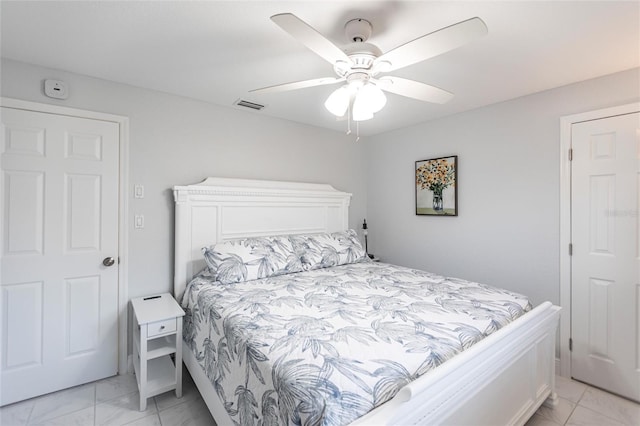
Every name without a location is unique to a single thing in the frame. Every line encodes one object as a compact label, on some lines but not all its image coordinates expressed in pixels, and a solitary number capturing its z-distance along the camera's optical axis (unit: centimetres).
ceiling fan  119
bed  107
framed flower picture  307
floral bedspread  105
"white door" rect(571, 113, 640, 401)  209
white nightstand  193
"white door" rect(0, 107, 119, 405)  199
